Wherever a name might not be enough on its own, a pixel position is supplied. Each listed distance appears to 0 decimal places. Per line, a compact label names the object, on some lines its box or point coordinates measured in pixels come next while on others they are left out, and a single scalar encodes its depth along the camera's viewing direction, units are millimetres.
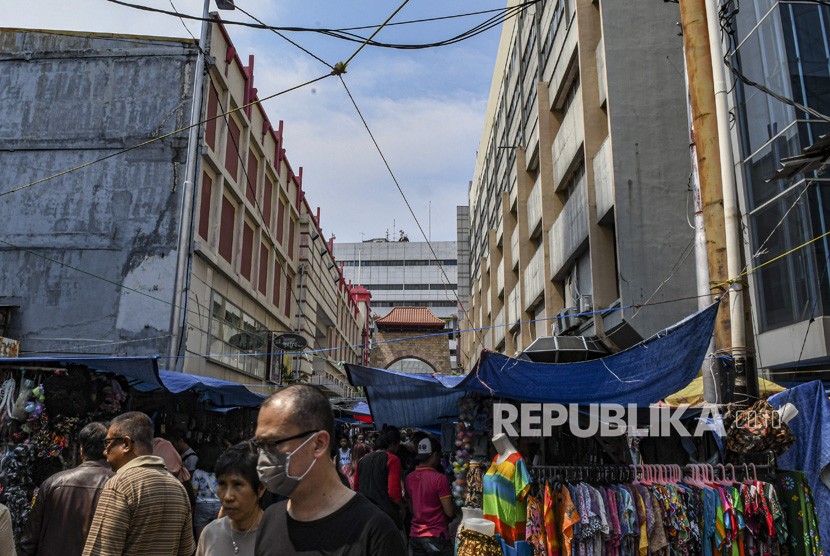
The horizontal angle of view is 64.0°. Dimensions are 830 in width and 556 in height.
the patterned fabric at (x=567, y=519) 5344
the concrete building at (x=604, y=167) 13141
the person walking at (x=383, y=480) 7238
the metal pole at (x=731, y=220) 5867
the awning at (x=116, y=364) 8000
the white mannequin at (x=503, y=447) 5732
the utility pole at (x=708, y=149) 6105
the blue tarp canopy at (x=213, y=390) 9266
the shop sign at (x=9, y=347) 11492
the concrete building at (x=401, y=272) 71438
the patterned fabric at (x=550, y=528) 5453
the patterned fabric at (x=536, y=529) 5445
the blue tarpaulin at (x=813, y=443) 5959
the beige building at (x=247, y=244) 15938
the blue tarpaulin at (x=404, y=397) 7688
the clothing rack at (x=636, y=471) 5605
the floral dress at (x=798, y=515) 5332
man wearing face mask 2104
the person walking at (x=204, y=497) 5758
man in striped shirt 3238
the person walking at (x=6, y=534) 3205
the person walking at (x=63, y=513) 3826
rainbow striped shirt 5523
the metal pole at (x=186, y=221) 14172
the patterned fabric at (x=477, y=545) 4898
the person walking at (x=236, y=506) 3205
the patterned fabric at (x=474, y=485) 6939
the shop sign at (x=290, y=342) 19078
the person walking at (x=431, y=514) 6566
